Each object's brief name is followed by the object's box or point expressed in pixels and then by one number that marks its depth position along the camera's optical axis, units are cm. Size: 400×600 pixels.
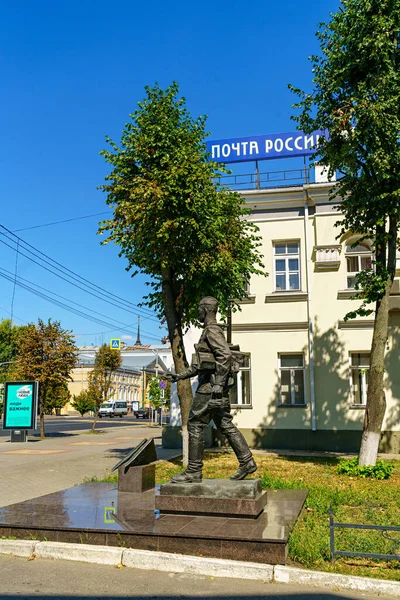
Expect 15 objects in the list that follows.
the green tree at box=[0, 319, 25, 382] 7081
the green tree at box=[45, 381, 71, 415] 2682
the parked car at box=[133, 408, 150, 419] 6341
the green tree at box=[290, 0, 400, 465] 1227
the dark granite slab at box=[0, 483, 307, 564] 613
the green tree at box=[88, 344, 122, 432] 3259
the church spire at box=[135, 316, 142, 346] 10492
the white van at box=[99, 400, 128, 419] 6769
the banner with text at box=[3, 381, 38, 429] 2398
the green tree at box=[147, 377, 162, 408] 3525
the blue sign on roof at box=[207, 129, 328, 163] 2117
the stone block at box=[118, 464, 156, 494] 979
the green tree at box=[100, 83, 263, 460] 1261
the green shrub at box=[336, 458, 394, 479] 1222
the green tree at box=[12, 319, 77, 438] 2617
